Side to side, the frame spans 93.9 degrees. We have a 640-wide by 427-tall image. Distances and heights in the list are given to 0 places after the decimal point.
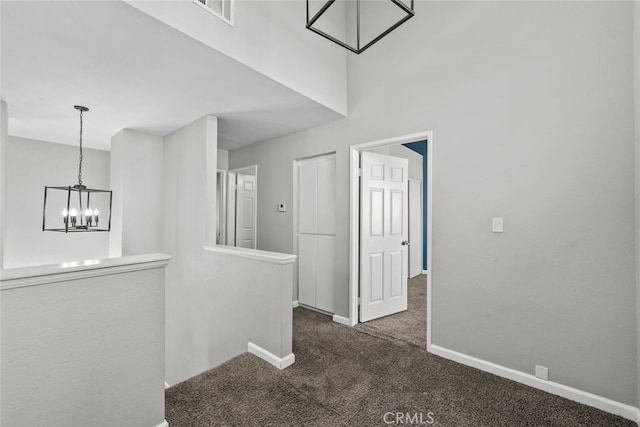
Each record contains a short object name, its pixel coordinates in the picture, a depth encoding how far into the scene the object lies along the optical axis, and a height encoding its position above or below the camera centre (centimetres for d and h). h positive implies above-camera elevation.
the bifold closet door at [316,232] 370 -18
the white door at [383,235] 336 -19
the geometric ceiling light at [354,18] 305 +215
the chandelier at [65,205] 455 +19
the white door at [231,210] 500 +13
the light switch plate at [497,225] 228 -4
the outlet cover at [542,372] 208 -107
